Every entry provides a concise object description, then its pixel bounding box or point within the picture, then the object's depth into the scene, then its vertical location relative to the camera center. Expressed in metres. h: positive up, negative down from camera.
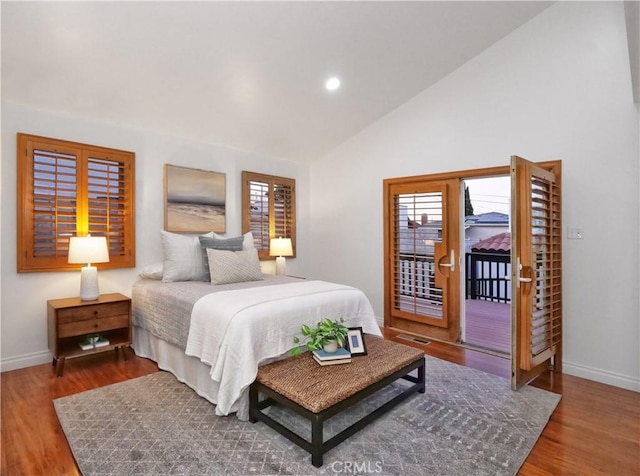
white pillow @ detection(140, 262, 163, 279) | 3.62 -0.33
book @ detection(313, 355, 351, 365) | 2.35 -0.83
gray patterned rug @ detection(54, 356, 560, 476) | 1.87 -1.20
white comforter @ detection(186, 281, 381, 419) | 2.25 -0.61
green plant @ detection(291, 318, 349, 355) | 2.41 -0.67
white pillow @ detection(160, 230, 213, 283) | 3.52 -0.21
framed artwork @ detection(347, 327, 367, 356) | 2.53 -0.76
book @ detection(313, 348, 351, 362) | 2.36 -0.79
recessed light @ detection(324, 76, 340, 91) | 3.74 +1.67
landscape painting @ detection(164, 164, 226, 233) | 4.04 +0.47
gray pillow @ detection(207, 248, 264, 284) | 3.46 -0.28
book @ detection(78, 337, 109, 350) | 3.16 -0.95
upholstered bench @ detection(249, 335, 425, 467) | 1.91 -0.88
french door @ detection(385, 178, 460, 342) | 4.05 -0.24
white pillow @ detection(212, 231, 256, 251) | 4.03 -0.03
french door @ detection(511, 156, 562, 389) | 2.73 -0.27
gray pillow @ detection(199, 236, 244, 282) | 3.63 -0.07
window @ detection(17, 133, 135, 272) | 3.12 +0.38
